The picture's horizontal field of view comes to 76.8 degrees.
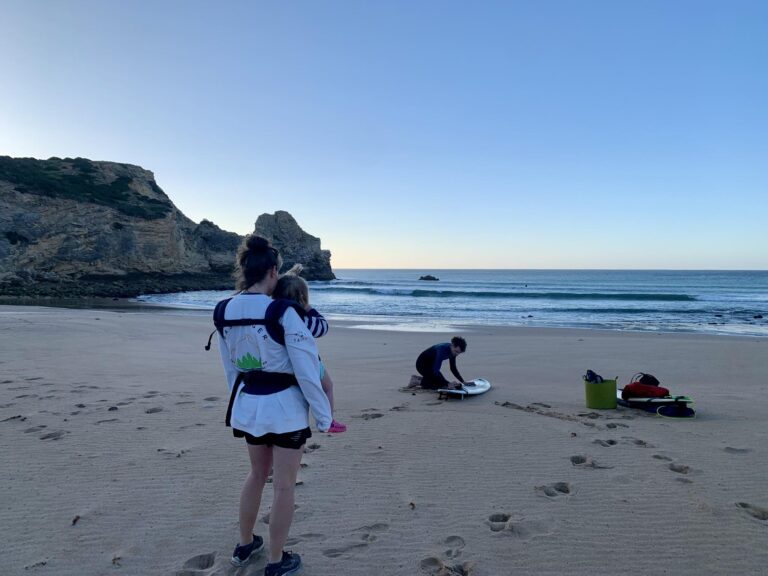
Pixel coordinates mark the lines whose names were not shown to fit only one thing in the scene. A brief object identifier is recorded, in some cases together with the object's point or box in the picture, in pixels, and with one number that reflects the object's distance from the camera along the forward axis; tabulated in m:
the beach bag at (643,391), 6.57
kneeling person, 7.47
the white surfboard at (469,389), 7.22
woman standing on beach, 2.55
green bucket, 6.66
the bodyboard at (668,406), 6.29
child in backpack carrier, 2.77
